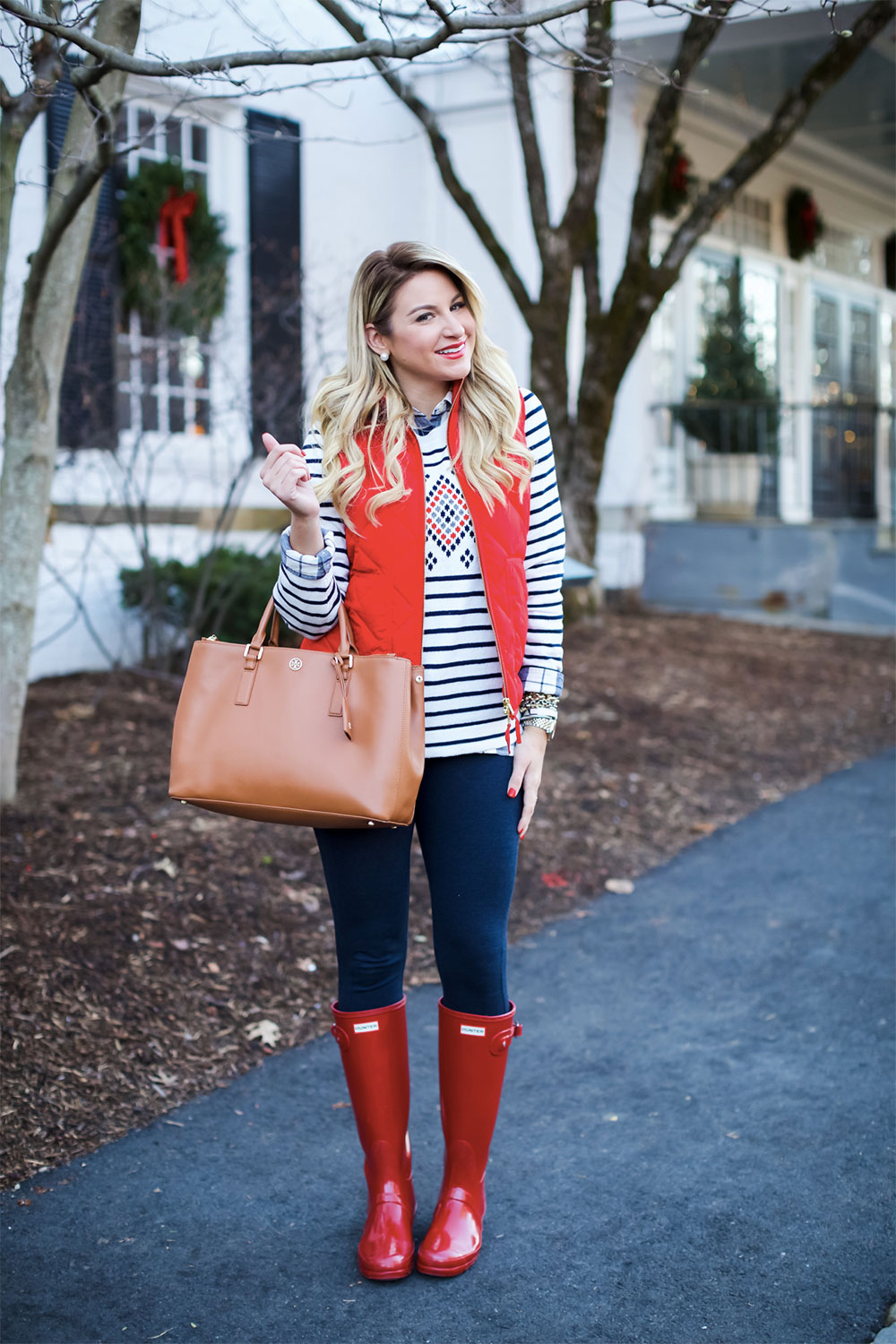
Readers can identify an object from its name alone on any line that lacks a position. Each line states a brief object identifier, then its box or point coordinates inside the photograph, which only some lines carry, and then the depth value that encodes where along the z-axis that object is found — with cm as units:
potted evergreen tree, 1187
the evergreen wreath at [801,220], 1389
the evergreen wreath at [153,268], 771
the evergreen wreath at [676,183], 1128
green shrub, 680
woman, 232
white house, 734
